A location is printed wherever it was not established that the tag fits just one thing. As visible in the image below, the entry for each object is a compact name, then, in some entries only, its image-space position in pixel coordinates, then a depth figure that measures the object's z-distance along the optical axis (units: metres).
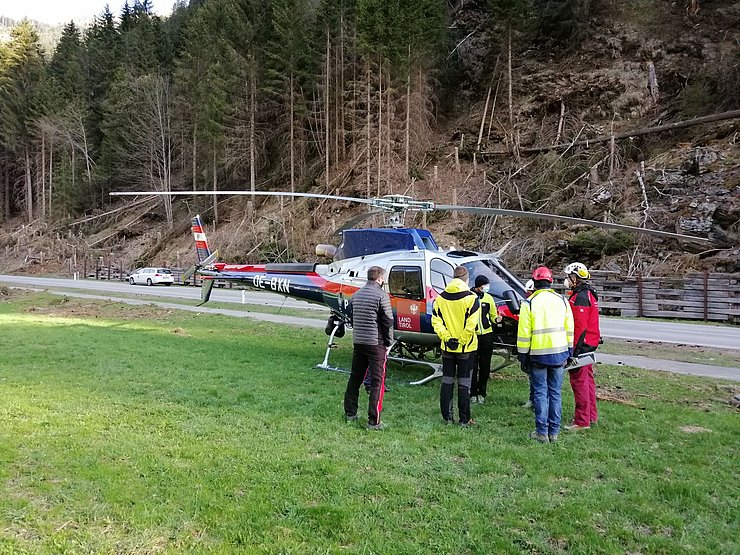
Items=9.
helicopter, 7.91
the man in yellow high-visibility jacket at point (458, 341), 6.30
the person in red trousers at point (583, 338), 6.16
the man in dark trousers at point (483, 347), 7.20
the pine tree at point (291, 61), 34.91
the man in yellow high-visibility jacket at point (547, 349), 5.80
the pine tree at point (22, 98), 54.00
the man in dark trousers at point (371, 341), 6.16
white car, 34.81
